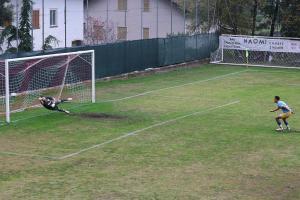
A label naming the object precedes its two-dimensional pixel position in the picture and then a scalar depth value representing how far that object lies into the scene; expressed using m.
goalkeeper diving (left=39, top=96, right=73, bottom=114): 23.53
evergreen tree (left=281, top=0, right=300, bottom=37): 45.03
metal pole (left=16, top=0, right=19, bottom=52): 32.13
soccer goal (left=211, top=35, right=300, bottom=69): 43.22
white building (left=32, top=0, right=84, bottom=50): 36.69
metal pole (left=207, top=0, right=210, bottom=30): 46.54
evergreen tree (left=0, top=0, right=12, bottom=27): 32.62
